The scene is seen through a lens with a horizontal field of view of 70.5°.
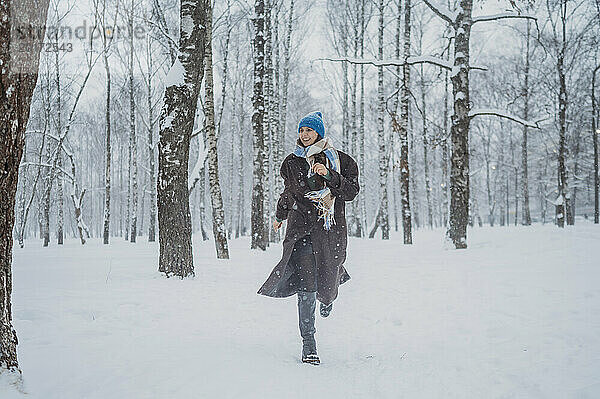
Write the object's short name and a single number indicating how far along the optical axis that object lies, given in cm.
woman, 333
